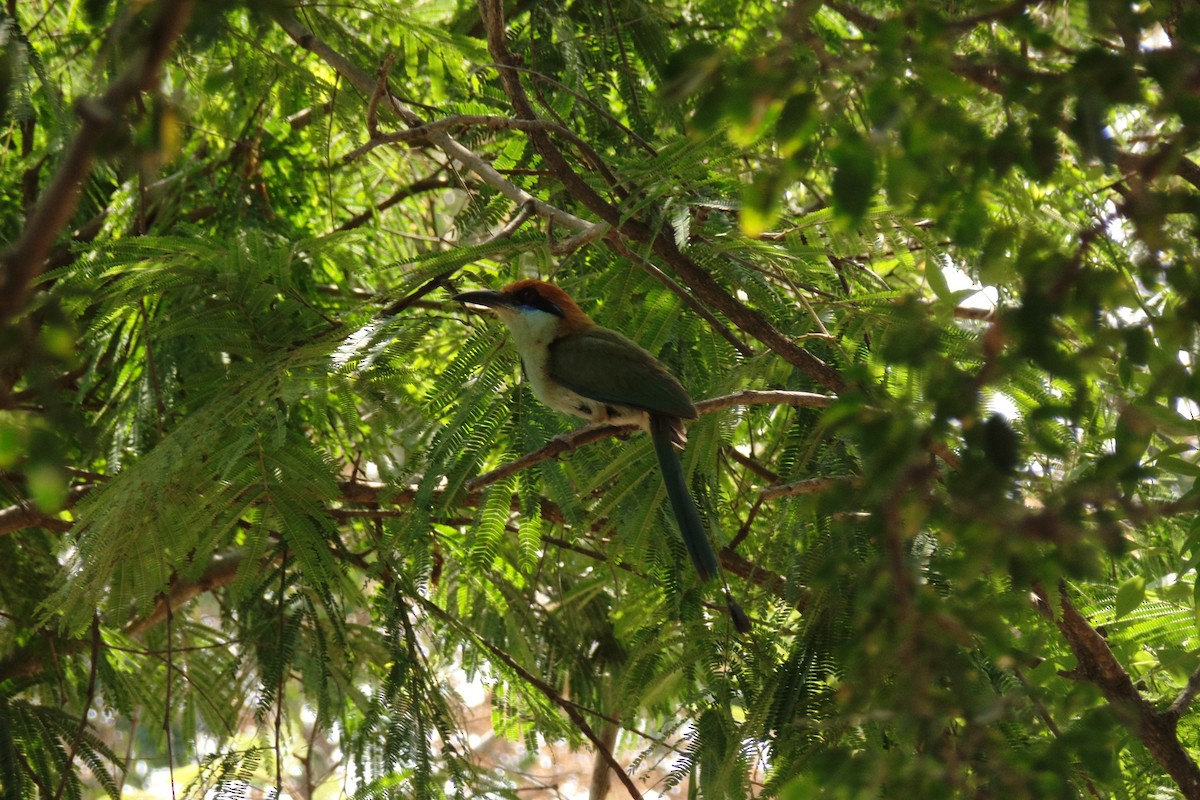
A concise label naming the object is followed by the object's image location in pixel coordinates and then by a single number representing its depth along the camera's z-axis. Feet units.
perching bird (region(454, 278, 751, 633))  26.58
